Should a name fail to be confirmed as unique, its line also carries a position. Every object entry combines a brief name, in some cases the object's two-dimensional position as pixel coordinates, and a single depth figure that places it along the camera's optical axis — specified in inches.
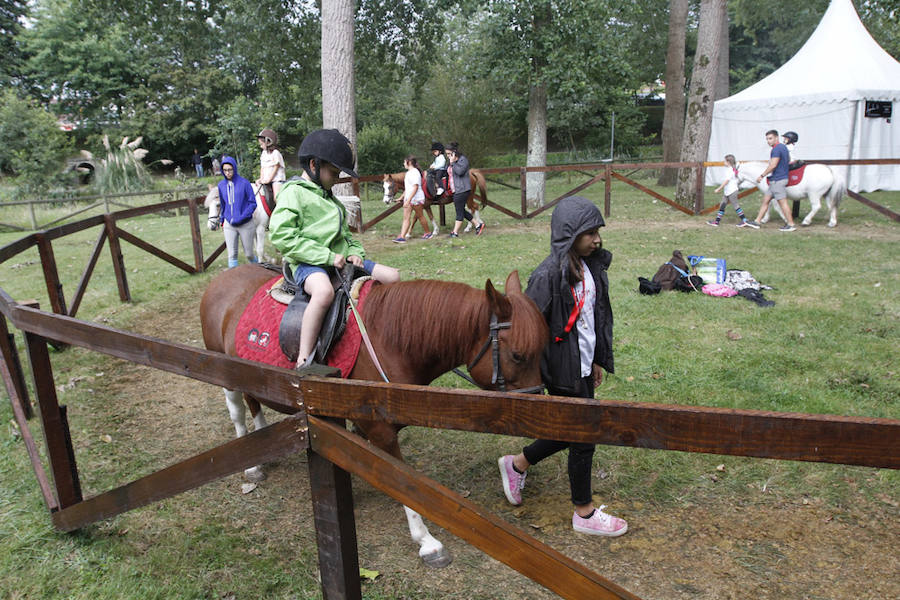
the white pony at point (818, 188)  469.4
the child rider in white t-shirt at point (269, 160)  365.4
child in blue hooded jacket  331.6
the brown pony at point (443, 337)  106.9
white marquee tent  666.2
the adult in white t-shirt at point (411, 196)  474.9
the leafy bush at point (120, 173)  861.8
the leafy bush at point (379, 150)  911.7
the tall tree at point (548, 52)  567.2
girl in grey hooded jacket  115.3
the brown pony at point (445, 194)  495.5
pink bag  278.8
